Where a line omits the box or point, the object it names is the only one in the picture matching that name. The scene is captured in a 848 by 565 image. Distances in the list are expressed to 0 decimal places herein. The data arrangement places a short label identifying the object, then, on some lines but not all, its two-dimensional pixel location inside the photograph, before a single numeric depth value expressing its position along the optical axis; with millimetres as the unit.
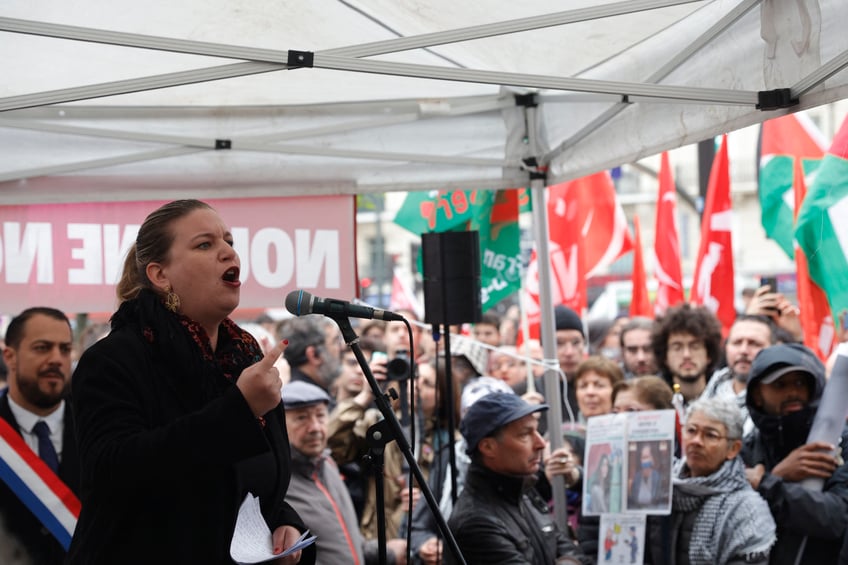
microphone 2850
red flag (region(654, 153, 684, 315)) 8977
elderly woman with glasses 4473
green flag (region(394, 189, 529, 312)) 6293
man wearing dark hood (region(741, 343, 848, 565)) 4430
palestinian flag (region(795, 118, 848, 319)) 5727
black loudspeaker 5000
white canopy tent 3602
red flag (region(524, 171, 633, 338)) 8242
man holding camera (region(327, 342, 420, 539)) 5840
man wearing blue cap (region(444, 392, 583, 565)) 4320
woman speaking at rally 2287
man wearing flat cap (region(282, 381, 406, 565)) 4789
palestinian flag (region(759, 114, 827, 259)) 7926
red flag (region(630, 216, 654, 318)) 9461
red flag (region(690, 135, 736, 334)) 7863
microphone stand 2873
